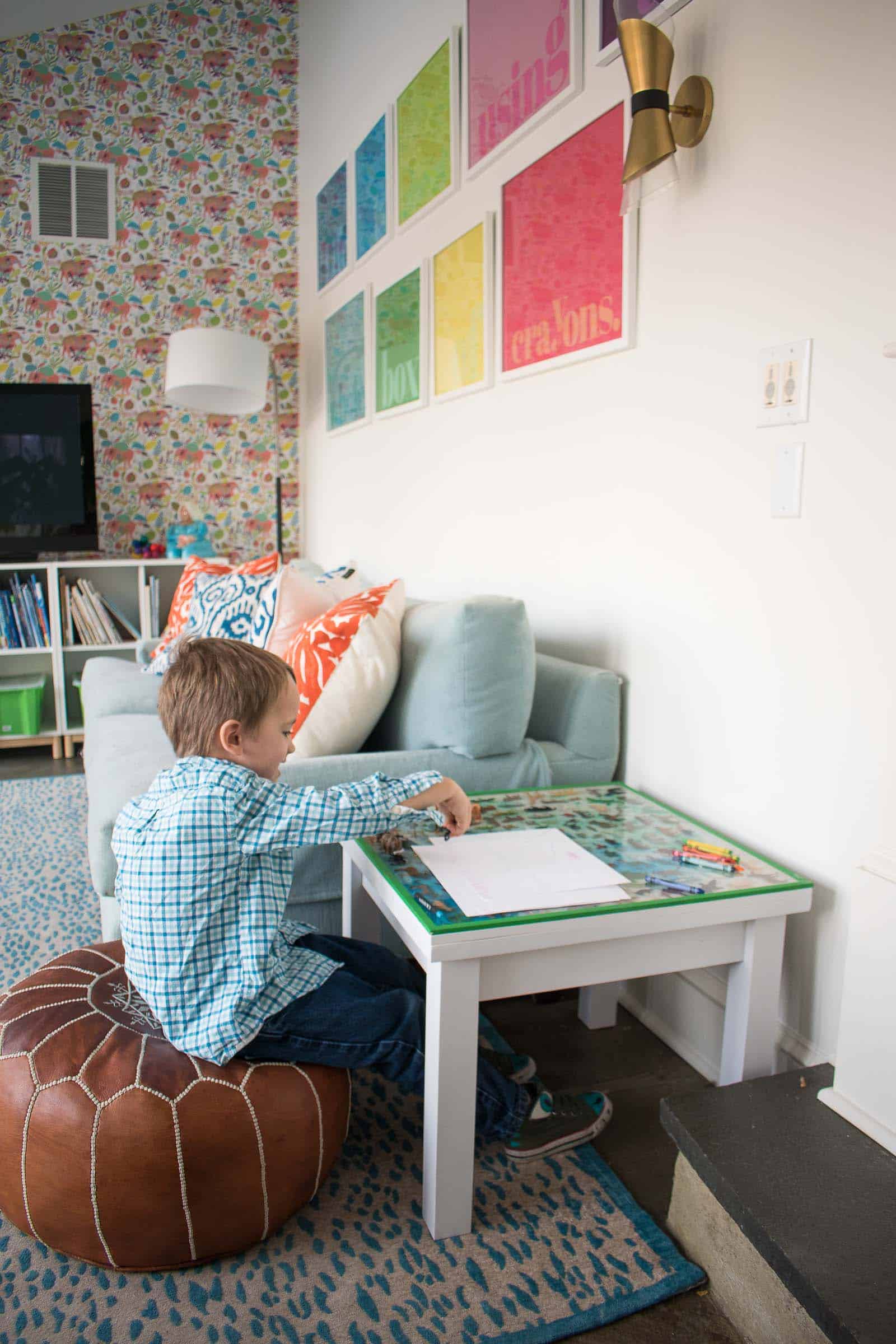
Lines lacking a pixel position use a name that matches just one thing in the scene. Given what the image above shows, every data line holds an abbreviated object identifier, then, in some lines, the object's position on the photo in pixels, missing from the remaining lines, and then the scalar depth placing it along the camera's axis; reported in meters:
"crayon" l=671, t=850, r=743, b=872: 1.40
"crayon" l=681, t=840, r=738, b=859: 1.44
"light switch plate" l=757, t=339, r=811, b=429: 1.39
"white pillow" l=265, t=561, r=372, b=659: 2.29
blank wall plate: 1.42
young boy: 1.21
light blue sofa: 1.76
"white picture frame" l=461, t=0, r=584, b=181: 1.90
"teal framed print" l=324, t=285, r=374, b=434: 3.38
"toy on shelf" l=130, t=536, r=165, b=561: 4.12
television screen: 3.84
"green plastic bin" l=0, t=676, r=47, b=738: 3.78
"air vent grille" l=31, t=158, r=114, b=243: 3.94
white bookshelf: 3.83
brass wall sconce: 1.52
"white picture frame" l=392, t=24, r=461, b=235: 2.48
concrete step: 0.97
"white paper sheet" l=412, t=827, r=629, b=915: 1.27
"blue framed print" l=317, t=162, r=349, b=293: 3.56
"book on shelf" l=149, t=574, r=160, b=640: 3.98
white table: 1.21
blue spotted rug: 1.13
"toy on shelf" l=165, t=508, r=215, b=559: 4.12
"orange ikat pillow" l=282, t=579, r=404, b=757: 1.83
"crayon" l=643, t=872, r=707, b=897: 1.31
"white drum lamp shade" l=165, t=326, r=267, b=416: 3.68
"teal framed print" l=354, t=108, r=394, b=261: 3.05
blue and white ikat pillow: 2.43
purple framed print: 1.66
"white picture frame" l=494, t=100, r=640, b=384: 1.78
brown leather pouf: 1.13
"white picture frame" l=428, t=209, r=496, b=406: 2.34
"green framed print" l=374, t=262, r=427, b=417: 2.83
